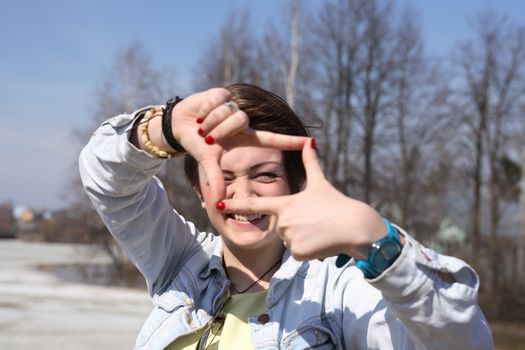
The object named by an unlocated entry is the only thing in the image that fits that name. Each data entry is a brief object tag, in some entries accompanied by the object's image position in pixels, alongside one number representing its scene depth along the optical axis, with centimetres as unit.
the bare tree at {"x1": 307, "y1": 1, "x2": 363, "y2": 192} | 1705
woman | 106
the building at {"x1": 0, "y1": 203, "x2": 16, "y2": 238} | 3488
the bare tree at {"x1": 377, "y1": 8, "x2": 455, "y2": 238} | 1672
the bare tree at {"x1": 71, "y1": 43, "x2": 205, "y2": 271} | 1878
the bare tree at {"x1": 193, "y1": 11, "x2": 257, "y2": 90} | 1831
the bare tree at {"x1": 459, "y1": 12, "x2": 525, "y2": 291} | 1596
